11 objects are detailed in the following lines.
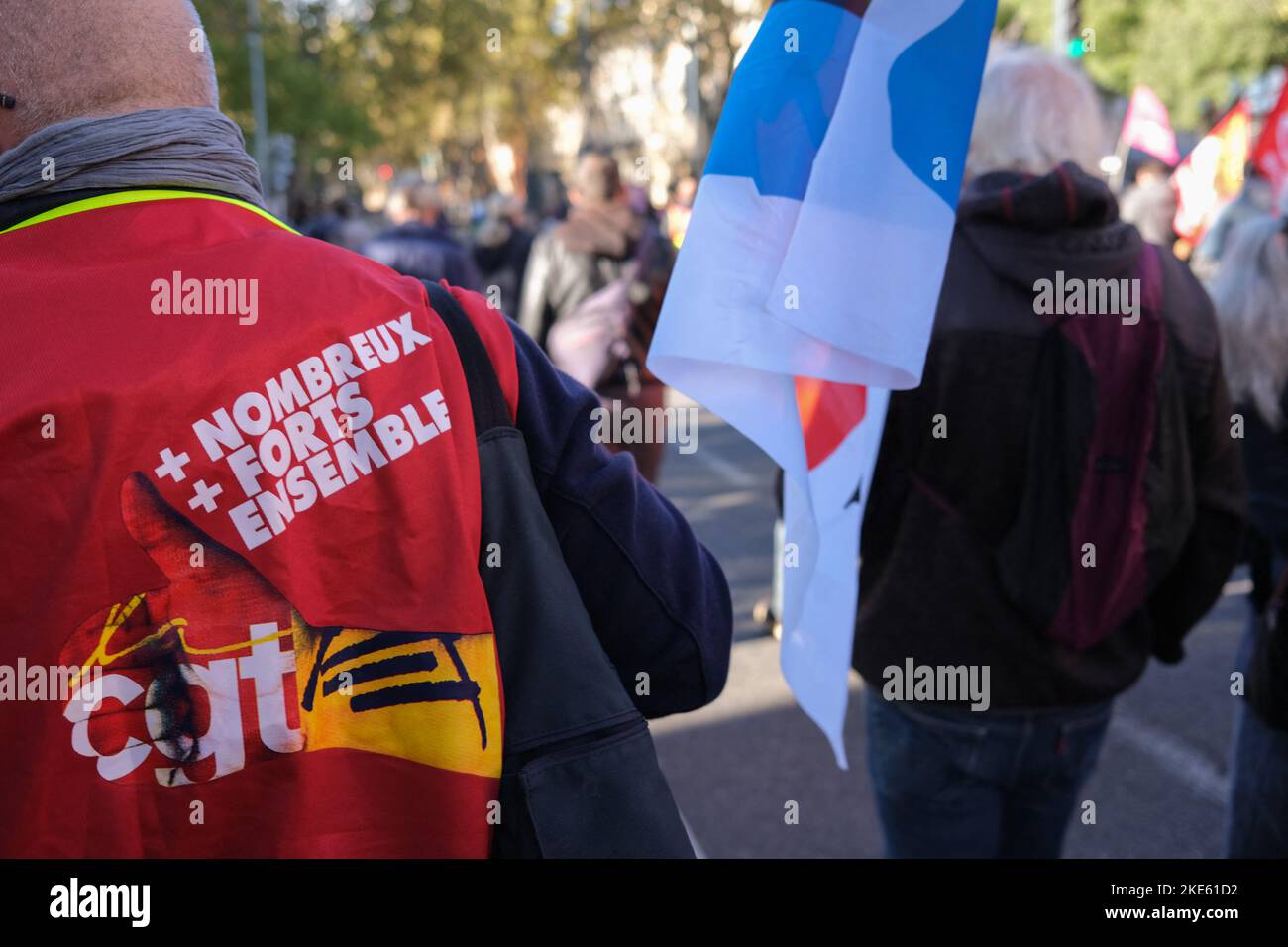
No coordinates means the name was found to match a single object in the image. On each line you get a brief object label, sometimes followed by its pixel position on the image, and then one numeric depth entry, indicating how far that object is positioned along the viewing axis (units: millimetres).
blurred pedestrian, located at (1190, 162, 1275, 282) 9656
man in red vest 1262
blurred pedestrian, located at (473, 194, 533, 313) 10156
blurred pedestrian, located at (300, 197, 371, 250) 8500
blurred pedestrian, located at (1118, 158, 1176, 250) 9773
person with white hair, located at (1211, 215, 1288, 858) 2453
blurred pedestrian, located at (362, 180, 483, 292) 6250
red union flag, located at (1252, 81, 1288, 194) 7473
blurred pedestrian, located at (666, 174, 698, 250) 15719
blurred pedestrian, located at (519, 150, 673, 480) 5336
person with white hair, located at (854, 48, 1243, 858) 2205
